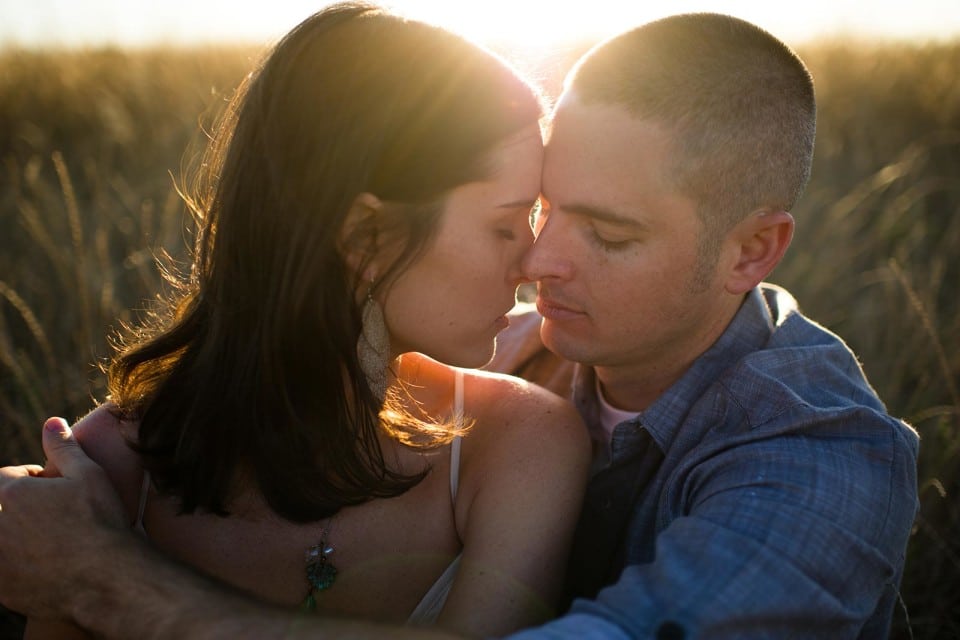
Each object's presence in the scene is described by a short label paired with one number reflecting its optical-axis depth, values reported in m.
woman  1.23
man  1.16
